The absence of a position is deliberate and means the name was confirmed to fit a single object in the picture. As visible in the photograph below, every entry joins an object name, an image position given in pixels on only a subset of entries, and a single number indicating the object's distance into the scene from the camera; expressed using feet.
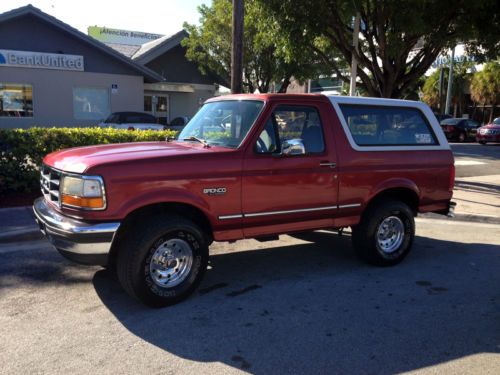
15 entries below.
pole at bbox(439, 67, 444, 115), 118.27
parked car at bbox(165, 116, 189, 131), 74.18
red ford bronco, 13.29
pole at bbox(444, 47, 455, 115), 109.45
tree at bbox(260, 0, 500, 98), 31.35
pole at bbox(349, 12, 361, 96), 33.52
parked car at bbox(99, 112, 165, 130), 59.88
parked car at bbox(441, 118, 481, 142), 91.09
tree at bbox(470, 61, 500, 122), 111.14
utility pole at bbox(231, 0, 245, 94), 29.78
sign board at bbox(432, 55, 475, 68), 117.69
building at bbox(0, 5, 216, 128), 61.93
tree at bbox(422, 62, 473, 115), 126.00
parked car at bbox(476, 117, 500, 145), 81.76
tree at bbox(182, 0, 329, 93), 77.77
